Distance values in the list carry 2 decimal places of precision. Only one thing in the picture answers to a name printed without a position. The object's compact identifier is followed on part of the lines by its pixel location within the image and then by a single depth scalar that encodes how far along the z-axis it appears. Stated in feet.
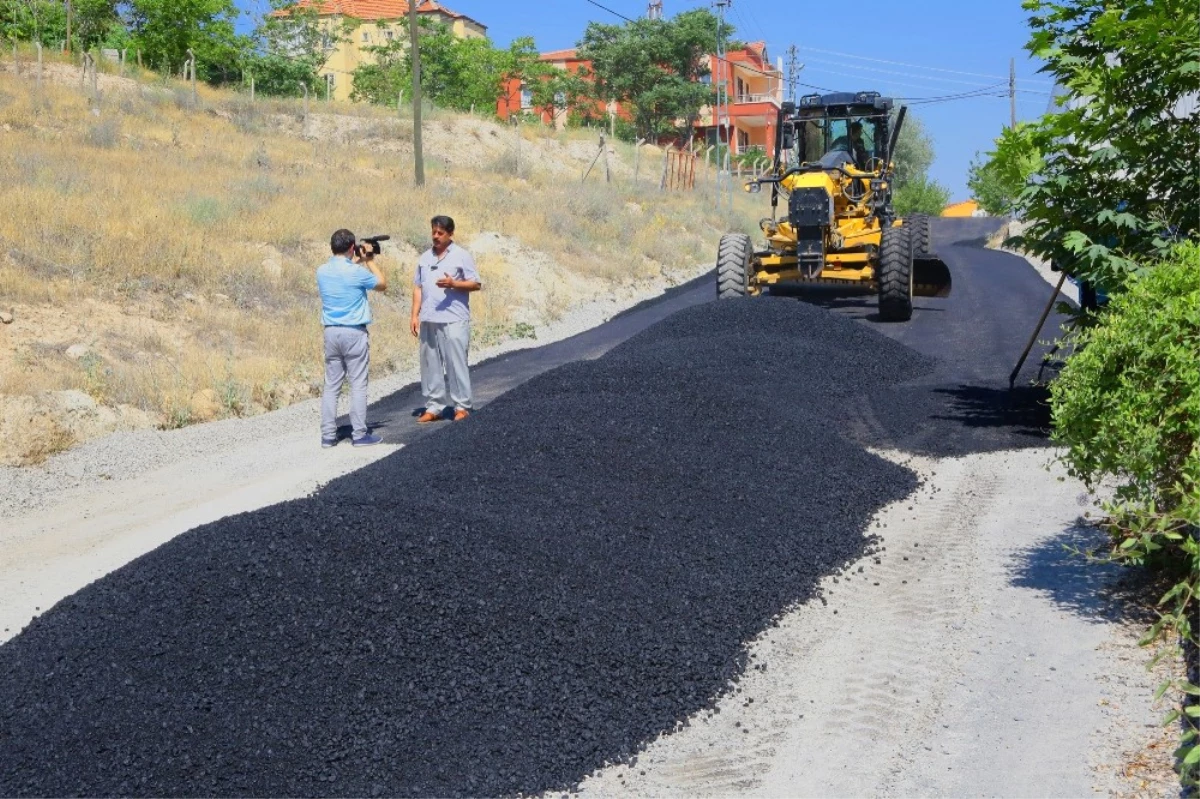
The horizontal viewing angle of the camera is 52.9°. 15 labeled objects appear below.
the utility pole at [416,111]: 86.79
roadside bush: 17.22
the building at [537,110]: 217.56
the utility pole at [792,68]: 212.84
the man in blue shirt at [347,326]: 32.78
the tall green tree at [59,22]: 131.64
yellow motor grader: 55.11
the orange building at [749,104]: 237.86
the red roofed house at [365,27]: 240.51
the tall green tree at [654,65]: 208.23
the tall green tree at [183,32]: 147.23
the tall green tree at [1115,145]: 27.25
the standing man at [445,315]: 34.73
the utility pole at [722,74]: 154.87
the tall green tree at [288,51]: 163.56
